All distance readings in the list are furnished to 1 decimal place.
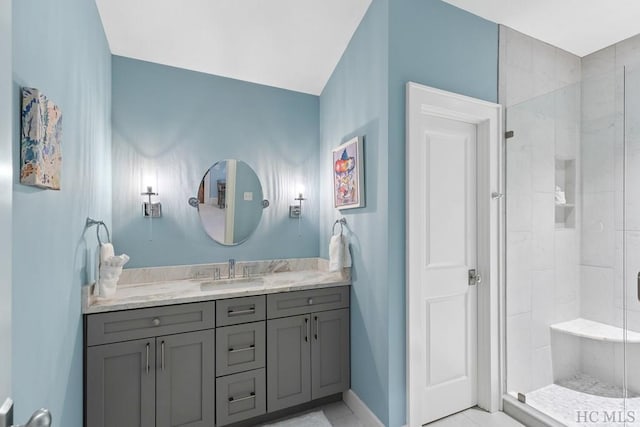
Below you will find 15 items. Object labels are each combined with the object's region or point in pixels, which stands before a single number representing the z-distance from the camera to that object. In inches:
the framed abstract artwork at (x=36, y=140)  36.7
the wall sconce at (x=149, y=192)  87.4
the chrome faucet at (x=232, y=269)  96.3
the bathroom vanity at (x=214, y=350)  65.4
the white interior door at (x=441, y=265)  73.8
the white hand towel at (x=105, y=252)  67.3
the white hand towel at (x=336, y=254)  87.7
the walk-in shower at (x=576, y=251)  74.0
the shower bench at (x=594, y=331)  75.3
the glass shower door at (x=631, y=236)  72.0
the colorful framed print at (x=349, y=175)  82.1
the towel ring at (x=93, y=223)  64.1
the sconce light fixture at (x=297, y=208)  106.9
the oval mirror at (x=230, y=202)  95.8
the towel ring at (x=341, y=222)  92.9
